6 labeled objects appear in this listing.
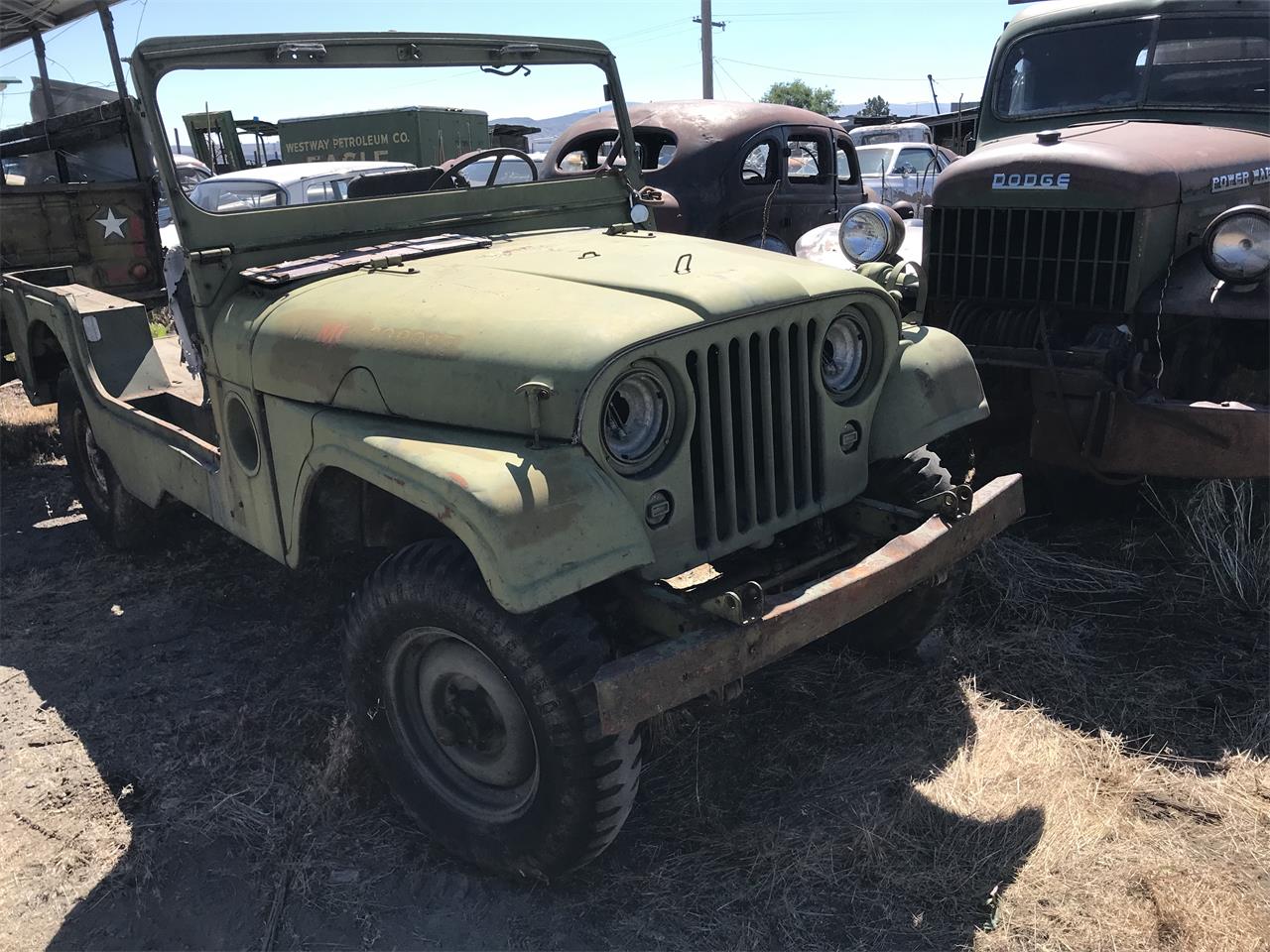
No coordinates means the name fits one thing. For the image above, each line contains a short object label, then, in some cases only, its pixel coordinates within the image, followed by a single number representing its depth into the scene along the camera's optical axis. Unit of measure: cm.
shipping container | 1712
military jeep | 220
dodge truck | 372
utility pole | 2025
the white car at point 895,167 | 1242
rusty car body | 741
